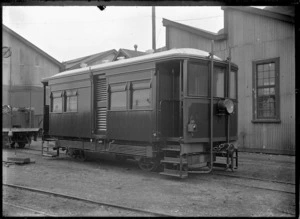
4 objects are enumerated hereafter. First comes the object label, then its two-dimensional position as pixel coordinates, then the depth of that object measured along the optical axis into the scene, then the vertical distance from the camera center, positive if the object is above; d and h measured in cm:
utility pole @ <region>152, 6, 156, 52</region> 2092 +595
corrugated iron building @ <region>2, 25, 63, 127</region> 2209 +477
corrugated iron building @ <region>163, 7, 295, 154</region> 1234 +200
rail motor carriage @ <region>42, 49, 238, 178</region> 793 +33
